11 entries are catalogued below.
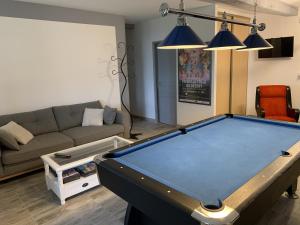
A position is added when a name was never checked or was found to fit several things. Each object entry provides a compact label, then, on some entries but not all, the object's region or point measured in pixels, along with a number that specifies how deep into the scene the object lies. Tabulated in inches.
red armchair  168.9
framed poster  180.9
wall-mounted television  171.6
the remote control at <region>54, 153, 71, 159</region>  113.7
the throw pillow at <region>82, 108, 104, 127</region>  162.6
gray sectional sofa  118.9
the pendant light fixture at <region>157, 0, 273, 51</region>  69.6
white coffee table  100.0
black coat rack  197.2
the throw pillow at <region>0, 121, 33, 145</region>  126.1
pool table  46.1
